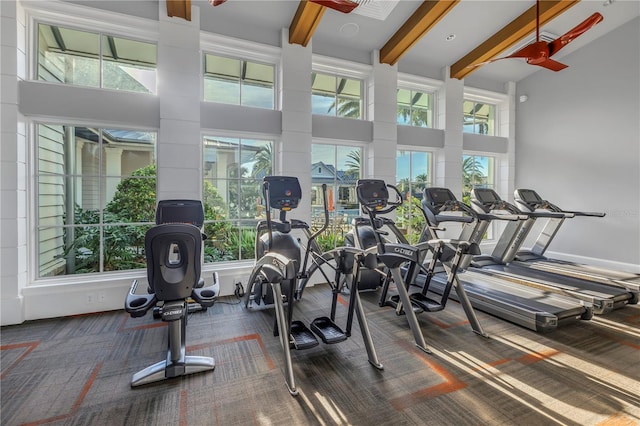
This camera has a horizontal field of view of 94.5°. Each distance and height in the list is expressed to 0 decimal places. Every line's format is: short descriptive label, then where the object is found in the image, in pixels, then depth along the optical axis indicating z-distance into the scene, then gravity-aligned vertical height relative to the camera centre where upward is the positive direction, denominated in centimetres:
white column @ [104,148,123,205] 405 +52
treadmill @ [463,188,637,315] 382 -103
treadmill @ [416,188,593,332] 332 -112
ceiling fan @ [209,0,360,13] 270 +190
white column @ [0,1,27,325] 341 +43
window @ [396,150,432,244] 620 +40
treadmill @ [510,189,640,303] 457 -87
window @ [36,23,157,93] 386 +200
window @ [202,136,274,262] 462 +24
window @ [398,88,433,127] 625 +220
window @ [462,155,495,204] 699 +91
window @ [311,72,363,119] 543 +214
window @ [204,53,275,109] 466 +206
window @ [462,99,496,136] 709 +227
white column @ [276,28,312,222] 480 +151
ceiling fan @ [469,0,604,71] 339 +197
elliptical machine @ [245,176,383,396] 246 -65
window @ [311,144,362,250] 538 +44
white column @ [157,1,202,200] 409 +144
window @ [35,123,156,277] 386 +13
